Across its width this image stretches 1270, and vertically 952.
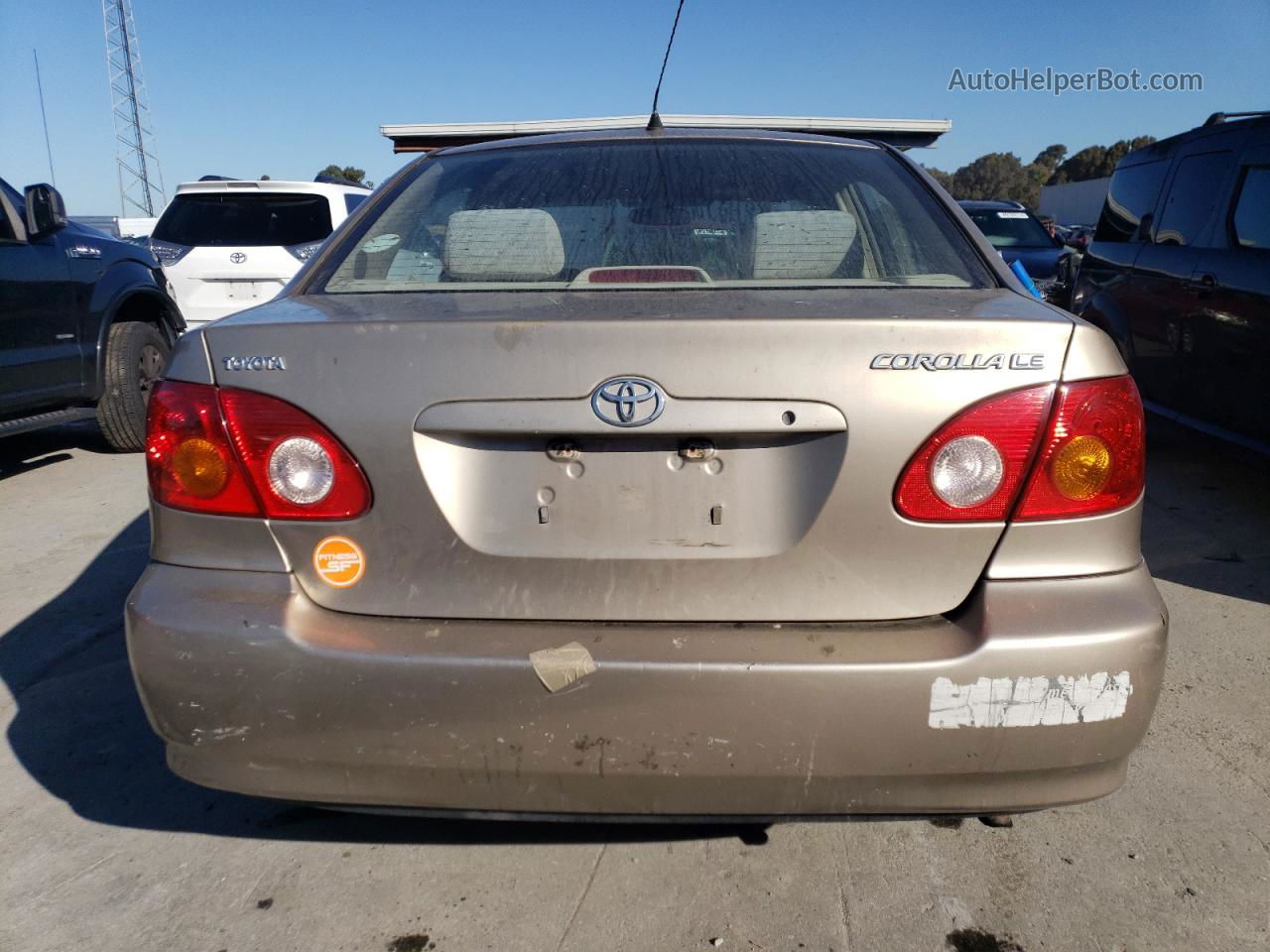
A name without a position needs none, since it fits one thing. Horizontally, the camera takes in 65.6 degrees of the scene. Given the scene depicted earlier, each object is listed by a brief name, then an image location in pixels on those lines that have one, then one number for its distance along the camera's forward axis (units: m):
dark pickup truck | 5.20
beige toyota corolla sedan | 1.66
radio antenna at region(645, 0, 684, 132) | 2.89
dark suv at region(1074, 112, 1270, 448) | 4.63
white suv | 7.73
